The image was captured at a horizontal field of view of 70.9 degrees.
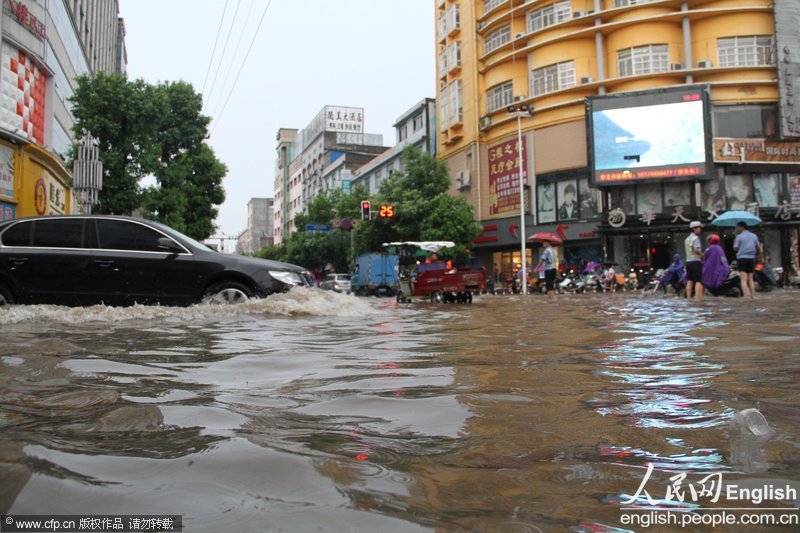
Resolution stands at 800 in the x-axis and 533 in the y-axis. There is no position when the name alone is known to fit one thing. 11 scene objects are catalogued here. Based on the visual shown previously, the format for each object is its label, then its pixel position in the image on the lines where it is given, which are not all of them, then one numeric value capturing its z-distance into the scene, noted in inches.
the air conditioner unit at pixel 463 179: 1342.3
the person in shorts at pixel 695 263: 450.3
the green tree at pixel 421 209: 1189.1
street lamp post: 1011.3
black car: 275.9
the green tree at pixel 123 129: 742.5
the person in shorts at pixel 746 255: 418.6
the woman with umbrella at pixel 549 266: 525.7
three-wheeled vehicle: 509.0
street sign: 1669.5
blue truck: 1190.9
